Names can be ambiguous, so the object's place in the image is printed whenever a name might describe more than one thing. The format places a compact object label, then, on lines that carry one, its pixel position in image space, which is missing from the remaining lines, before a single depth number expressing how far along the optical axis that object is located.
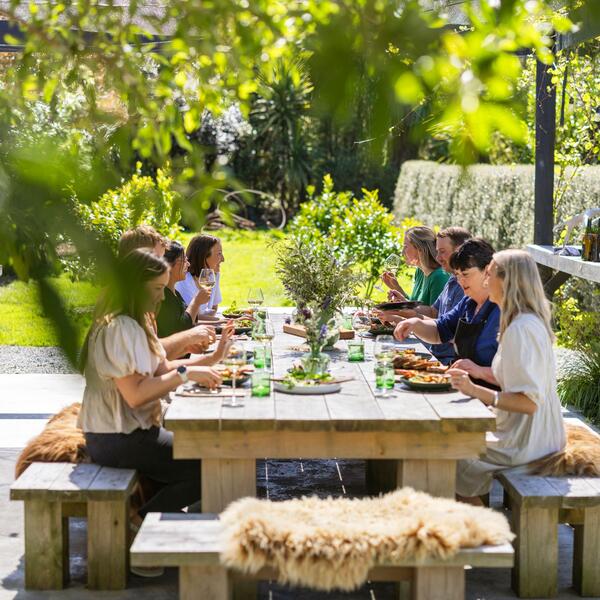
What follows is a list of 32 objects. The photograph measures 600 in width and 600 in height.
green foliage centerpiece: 5.42
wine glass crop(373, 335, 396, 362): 3.96
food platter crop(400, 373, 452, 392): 3.96
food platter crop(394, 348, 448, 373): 4.35
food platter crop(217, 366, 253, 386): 4.05
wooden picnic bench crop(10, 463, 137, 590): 3.72
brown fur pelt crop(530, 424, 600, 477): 3.90
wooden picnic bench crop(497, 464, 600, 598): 3.67
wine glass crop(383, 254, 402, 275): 6.36
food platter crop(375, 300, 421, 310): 5.99
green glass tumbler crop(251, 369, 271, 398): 3.86
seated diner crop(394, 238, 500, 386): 4.66
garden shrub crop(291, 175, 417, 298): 10.45
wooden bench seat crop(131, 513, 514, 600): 3.15
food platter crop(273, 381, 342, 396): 3.93
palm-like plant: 24.39
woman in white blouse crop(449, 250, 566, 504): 3.82
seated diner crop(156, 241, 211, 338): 5.46
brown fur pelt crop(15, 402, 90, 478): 4.09
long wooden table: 3.51
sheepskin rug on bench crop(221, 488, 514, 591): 3.09
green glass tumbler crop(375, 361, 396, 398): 3.93
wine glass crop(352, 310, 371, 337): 5.88
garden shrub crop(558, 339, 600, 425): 6.96
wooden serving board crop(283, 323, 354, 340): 5.59
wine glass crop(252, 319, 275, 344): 4.63
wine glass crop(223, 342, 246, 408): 3.76
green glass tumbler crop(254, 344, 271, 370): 4.36
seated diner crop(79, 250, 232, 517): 3.83
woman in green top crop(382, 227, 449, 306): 6.34
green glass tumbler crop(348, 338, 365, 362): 4.76
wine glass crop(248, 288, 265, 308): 5.89
